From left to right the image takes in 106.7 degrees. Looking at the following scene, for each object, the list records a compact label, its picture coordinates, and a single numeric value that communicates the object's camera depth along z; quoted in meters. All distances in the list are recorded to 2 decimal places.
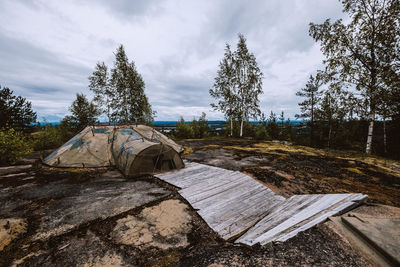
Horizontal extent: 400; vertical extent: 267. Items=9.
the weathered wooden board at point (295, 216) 2.62
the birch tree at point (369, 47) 10.37
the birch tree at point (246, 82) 19.31
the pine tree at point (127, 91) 18.25
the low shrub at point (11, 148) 7.26
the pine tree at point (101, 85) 17.50
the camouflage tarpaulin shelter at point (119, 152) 6.49
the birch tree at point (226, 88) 20.27
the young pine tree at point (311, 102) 24.11
